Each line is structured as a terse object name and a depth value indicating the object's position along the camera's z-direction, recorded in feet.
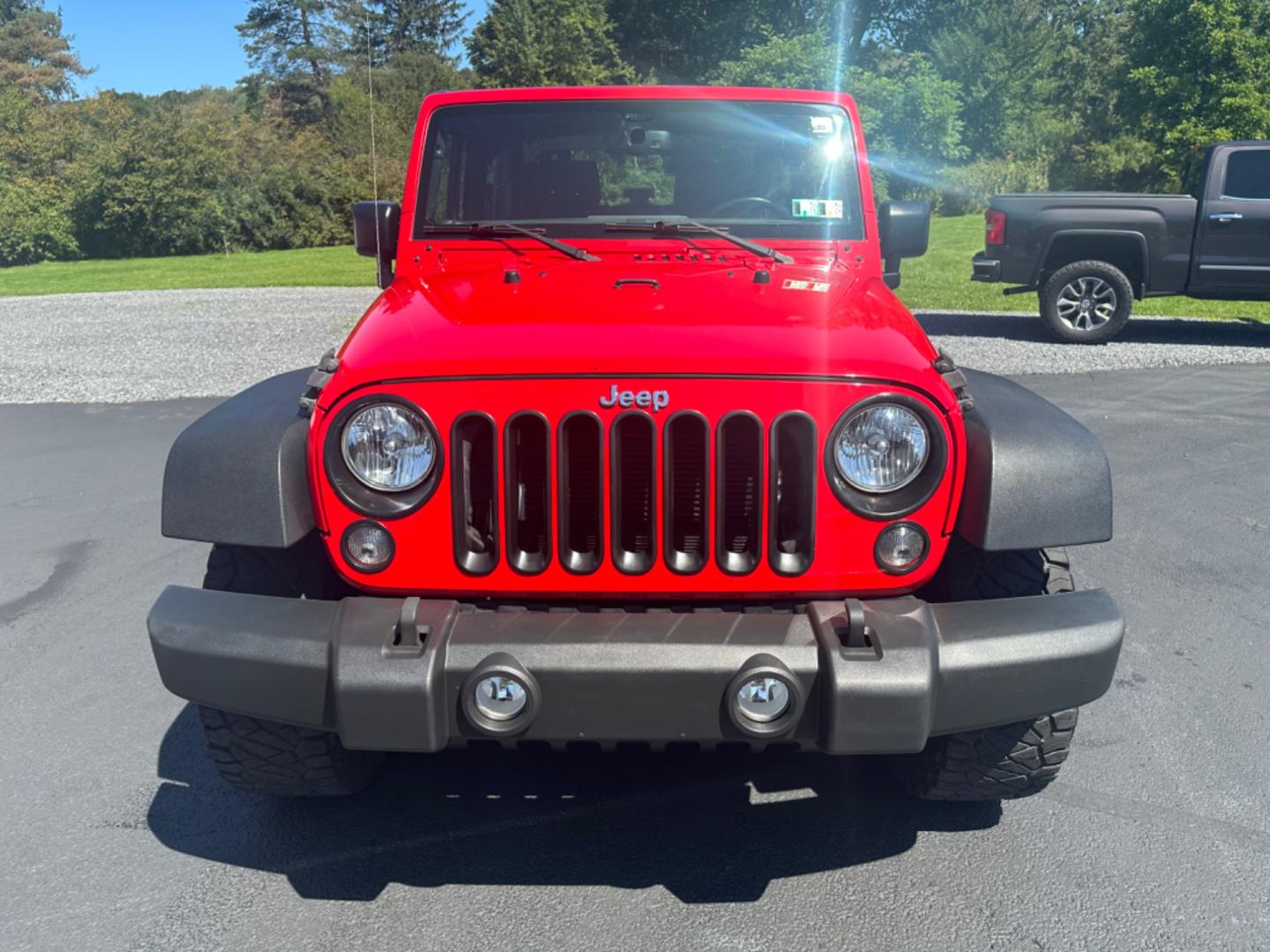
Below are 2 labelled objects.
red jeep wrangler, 7.73
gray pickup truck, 36.70
